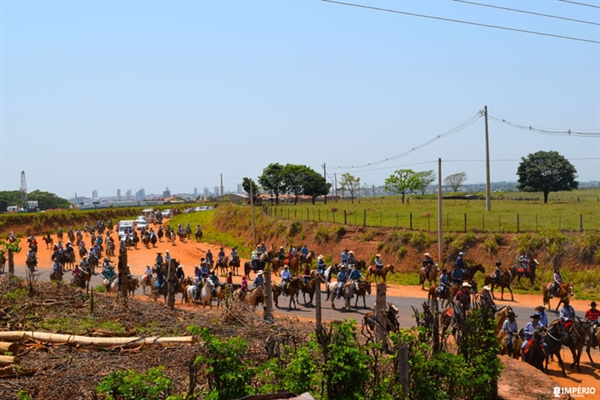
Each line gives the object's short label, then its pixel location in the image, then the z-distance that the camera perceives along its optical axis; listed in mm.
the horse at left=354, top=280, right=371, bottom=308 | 22338
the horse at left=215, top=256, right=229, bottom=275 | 33219
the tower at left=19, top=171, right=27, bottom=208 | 109900
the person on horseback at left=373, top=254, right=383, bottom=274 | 27438
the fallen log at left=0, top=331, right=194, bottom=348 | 12609
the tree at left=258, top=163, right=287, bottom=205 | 90875
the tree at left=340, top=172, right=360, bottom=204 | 107250
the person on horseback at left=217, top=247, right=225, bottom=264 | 33334
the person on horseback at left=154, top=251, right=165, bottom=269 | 25669
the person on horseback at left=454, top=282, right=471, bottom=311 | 16203
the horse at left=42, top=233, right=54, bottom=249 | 49562
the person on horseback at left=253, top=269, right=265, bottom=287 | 22028
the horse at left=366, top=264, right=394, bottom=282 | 27391
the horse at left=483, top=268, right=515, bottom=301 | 24000
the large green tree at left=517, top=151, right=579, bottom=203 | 72250
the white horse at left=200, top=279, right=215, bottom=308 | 22156
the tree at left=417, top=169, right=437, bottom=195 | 122300
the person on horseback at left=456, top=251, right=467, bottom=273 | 24253
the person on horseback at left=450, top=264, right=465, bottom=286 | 22062
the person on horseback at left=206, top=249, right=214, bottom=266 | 31952
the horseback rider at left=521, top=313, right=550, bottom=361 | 14461
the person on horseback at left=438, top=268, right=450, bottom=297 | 21031
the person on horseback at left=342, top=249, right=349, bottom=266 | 27389
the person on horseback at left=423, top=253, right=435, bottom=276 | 26719
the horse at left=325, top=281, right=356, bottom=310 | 21812
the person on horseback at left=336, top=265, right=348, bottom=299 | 22078
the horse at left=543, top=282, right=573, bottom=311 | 20703
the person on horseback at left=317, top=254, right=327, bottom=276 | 26500
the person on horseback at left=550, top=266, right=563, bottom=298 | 21047
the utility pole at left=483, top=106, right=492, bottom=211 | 47631
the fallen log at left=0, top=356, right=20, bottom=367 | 10961
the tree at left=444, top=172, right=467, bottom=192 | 164462
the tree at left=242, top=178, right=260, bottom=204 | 87138
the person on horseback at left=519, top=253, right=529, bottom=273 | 25953
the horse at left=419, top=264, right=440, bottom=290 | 26656
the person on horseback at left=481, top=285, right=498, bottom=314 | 13645
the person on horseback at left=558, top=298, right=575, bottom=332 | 15023
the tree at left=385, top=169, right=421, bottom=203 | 89000
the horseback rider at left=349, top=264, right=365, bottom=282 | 22797
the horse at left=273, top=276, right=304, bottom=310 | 23031
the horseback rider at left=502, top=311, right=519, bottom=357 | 15242
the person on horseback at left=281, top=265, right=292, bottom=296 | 23281
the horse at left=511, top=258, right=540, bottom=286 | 25859
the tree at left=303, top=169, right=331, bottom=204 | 90000
